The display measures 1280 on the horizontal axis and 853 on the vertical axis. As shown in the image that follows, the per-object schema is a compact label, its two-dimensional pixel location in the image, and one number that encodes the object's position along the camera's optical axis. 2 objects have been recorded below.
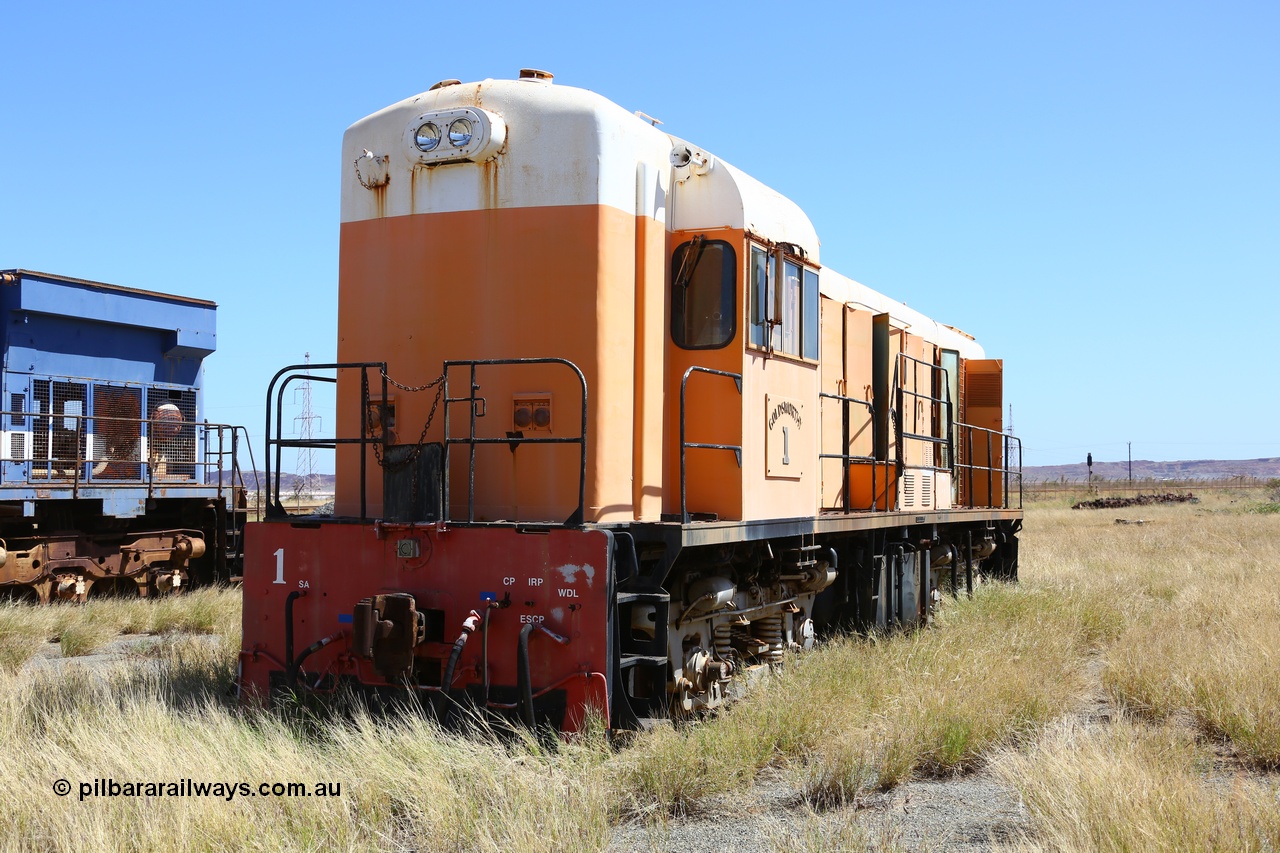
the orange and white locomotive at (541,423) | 6.86
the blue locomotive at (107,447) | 14.92
